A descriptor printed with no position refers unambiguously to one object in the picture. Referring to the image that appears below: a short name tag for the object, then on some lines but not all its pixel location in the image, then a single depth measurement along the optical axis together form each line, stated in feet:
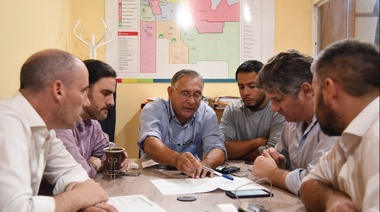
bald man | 3.30
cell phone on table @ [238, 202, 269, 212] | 3.91
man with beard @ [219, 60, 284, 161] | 8.25
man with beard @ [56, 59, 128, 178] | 6.16
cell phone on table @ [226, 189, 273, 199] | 4.59
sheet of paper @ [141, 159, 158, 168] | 6.58
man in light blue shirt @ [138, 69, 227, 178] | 7.44
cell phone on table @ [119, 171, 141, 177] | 5.80
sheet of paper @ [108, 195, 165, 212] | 4.07
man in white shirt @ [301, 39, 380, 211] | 2.74
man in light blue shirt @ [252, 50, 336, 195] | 5.21
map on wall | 12.34
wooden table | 4.22
